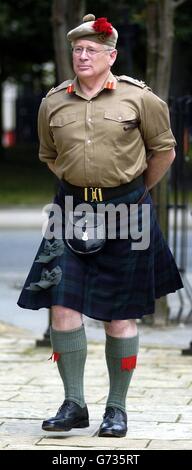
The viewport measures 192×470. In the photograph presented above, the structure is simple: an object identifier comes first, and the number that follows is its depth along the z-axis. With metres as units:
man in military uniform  9.97
